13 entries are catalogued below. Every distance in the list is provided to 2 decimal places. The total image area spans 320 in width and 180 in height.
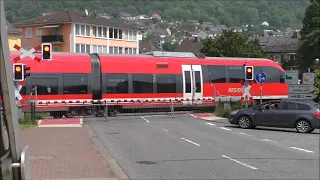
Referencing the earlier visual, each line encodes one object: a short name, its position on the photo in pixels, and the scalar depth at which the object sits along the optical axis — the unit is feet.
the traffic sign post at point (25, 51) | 71.99
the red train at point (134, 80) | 101.86
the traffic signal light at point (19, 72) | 73.10
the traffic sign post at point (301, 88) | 91.45
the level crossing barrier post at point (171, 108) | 110.33
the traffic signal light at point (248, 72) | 101.96
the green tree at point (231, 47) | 246.27
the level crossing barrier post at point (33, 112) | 86.05
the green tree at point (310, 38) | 231.91
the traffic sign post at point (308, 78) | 94.91
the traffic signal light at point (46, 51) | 76.13
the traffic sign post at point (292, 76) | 106.34
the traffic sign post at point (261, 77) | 96.63
